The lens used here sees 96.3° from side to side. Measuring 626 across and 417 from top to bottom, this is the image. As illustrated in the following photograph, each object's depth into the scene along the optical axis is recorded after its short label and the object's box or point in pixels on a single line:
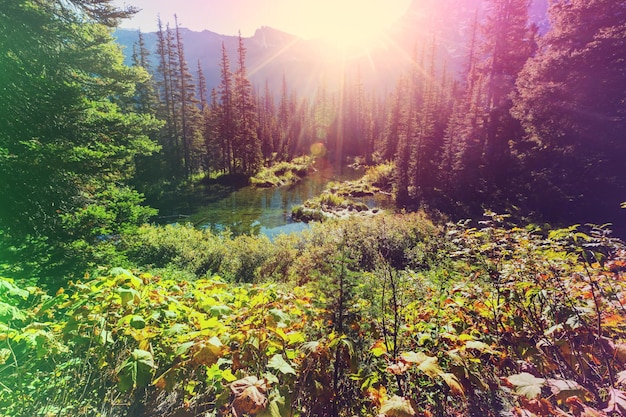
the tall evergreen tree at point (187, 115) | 32.91
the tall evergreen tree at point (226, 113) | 34.22
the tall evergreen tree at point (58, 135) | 5.54
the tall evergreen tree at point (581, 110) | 13.30
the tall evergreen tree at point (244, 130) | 34.81
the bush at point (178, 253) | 9.91
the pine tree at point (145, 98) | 29.62
